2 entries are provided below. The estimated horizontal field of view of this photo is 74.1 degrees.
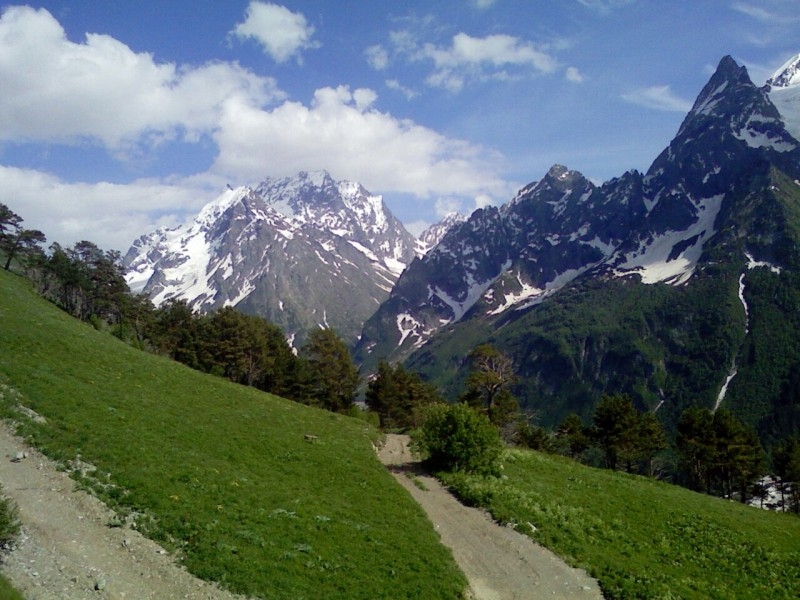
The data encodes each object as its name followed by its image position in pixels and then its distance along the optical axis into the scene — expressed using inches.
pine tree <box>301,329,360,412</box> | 3474.4
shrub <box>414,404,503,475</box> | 1573.6
